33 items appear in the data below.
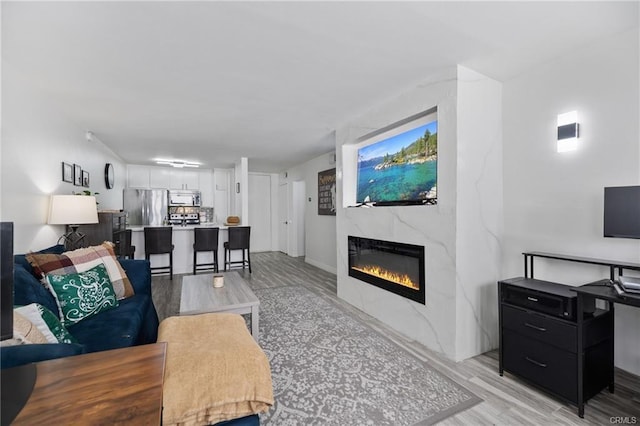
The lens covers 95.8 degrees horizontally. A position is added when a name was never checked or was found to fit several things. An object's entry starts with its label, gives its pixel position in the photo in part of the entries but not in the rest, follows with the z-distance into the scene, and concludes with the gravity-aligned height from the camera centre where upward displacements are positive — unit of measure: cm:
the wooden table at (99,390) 69 -49
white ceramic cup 285 -70
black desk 165 -53
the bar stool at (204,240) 523 -53
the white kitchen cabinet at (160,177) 720 +86
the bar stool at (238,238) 545 -52
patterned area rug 172 -121
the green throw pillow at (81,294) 192 -58
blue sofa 103 -74
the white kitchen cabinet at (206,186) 772 +67
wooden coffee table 232 -76
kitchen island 550 -85
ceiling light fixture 646 +112
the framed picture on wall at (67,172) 314 +44
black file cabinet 177 -86
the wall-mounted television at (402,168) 269 +45
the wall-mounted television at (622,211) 177 -1
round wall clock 495 +63
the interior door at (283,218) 787 -21
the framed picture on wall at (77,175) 345 +45
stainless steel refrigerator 665 +13
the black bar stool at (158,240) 488 -50
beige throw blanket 113 -72
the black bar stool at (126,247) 406 -53
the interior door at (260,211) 811 -1
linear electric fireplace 276 -60
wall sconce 217 +59
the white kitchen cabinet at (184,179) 744 +83
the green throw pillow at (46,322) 137 -55
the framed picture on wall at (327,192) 552 +36
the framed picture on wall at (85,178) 378 +45
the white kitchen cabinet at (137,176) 699 +86
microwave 718 +33
